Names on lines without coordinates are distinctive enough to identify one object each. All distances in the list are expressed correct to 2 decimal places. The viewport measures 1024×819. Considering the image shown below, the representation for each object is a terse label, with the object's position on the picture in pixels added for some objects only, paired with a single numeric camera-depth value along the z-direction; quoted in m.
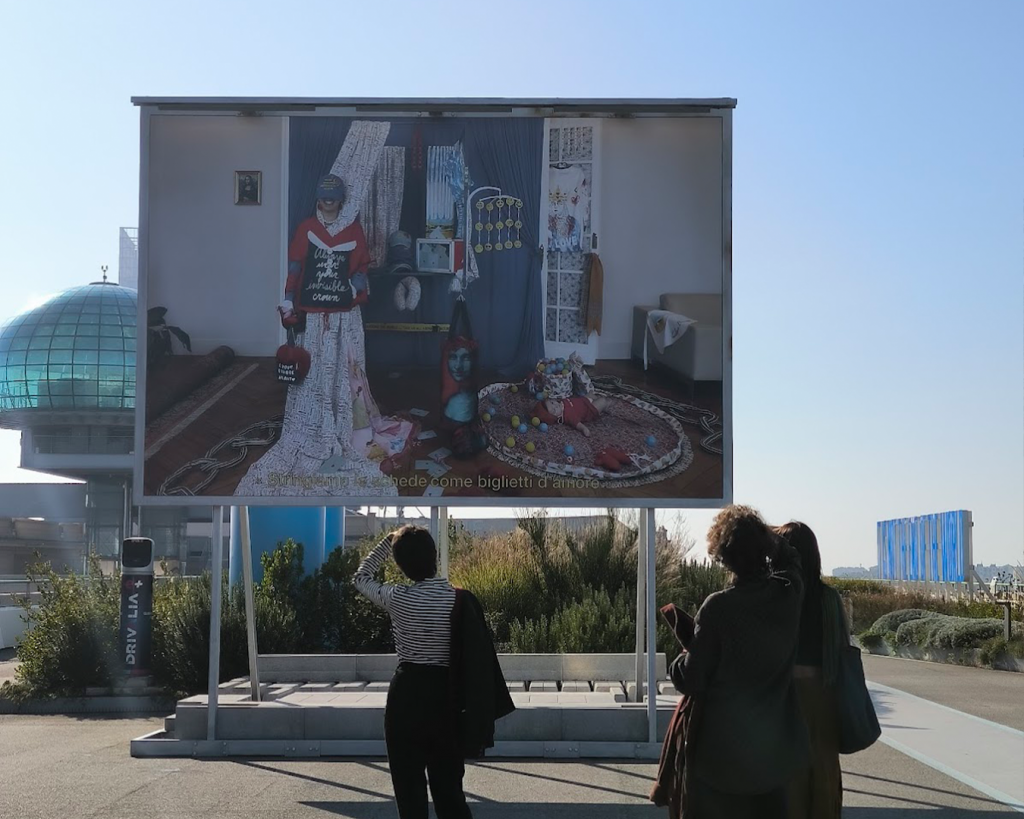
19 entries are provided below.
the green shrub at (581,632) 14.06
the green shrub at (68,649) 14.41
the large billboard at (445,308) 9.98
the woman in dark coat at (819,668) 4.94
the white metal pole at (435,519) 11.39
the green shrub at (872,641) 24.47
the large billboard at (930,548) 32.59
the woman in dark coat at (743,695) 4.53
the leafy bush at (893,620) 24.92
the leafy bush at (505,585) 15.86
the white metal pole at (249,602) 11.00
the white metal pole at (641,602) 10.87
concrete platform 9.90
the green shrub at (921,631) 22.02
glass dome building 75.25
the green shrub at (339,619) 15.57
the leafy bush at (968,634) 20.88
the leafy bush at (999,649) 19.48
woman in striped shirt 5.57
